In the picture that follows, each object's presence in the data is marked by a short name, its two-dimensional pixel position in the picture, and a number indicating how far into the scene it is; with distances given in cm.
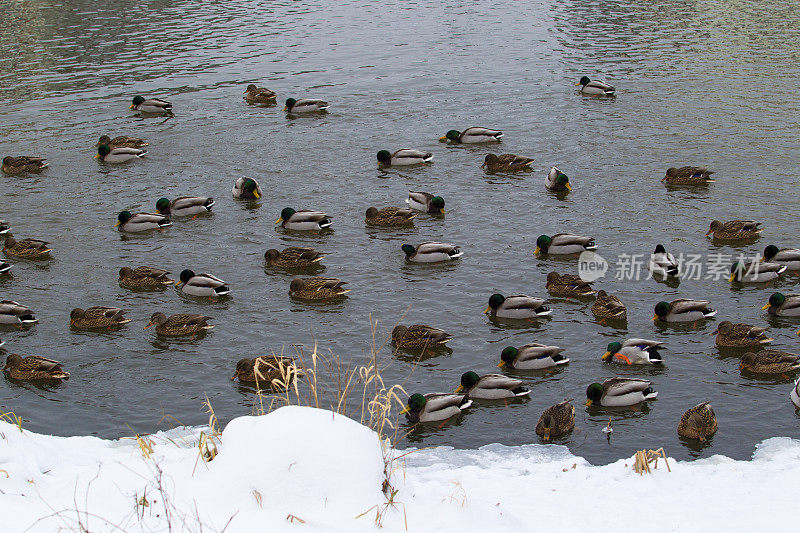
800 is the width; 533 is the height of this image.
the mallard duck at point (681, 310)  1469
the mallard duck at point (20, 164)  2264
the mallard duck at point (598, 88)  2727
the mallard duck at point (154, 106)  2769
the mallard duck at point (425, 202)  1961
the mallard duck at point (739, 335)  1378
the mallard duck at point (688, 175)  2025
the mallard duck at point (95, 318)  1501
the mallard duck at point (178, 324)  1484
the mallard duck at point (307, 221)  1886
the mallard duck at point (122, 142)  2406
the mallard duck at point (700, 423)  1145
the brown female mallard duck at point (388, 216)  1930
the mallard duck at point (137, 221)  1923
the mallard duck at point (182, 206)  2000
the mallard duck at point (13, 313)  1511
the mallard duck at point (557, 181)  2023
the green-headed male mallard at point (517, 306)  1509
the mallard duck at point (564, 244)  1723
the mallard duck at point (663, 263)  1628
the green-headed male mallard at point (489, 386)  1284
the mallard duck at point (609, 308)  1495
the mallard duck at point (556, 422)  1170
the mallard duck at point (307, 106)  2742
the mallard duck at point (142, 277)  1666
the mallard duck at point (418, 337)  1413
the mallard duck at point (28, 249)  1798
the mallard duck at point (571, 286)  1584
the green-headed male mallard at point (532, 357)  1352
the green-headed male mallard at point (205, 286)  1609
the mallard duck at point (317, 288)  1590
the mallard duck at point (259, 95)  2875
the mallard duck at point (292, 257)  1741
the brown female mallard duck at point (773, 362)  1316
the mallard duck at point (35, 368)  1340
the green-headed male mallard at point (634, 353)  1347
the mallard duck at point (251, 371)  1323
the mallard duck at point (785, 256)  1619
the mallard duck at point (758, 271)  1614
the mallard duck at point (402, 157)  2267
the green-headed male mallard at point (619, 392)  1245
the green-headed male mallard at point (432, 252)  1731
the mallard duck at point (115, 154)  2344
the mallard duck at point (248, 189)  2073
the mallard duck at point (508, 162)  2189
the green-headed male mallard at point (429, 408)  1231
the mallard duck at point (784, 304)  1470
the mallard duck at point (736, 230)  1756
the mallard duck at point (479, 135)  2392
